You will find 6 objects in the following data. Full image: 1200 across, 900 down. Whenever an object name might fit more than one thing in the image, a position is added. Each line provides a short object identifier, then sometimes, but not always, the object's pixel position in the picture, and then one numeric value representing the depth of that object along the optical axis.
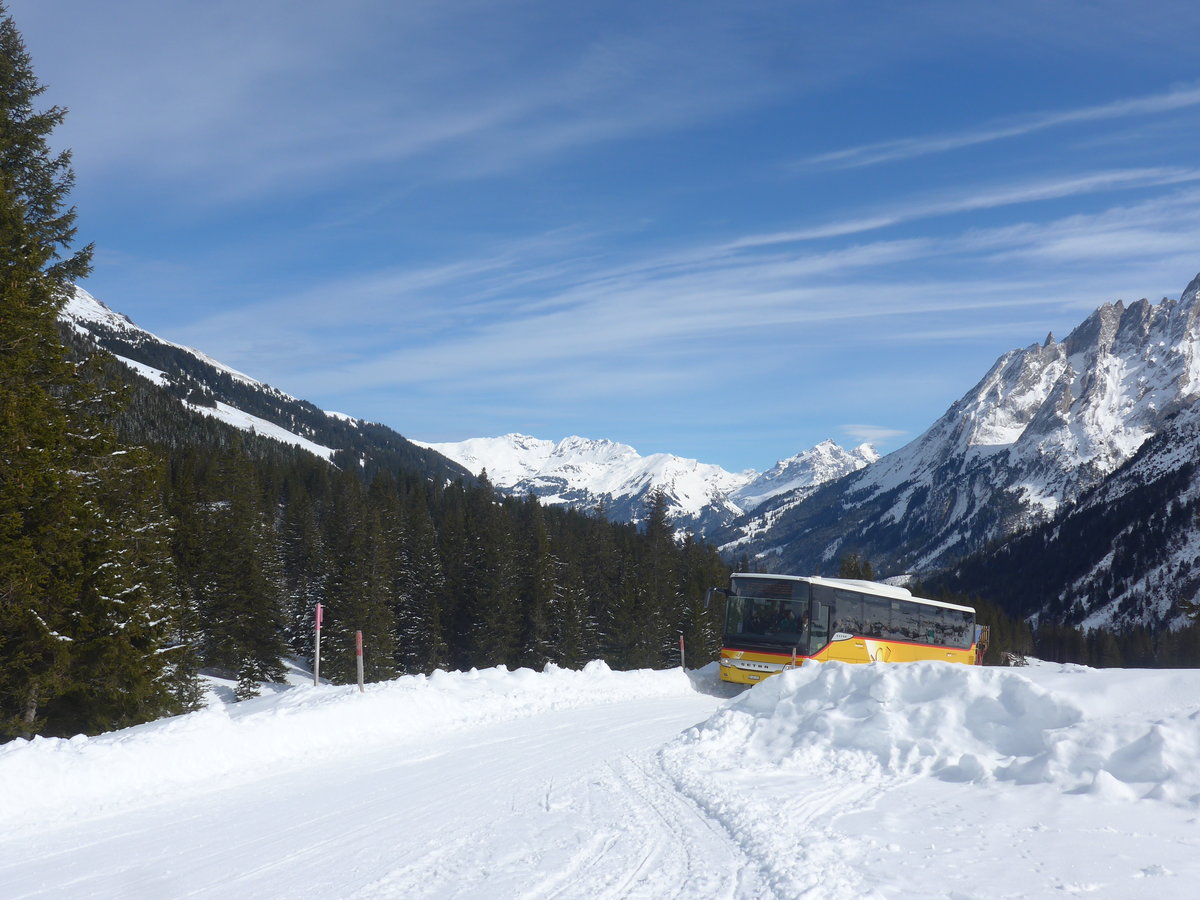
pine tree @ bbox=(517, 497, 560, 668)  54.53
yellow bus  22.89
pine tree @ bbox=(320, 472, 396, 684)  48.34
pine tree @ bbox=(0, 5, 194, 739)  14.98
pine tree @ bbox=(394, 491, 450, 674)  54.25
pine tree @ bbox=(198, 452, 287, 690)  45.44
